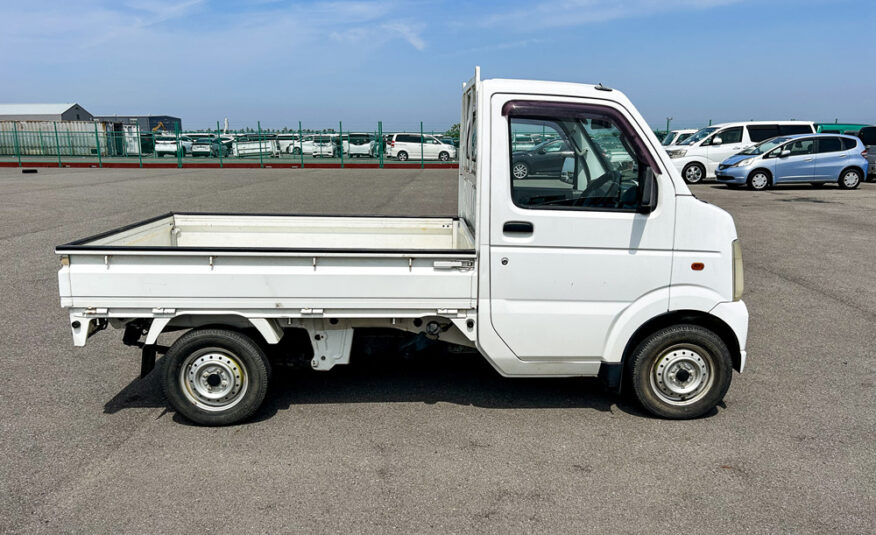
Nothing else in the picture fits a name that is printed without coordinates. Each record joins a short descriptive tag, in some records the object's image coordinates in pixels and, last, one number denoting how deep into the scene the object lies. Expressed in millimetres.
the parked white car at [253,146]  38188
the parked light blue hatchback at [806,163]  20859
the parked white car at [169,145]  38212
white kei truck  4281
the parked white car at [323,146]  36344
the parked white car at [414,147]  35500
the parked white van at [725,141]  23453
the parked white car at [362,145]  37156
